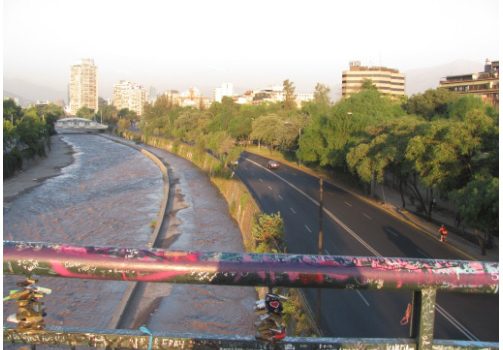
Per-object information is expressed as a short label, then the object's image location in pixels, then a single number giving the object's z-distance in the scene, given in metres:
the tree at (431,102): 40.08
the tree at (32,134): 48.94
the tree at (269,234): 14.93
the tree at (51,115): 82.50
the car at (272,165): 40.38
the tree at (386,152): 22.30
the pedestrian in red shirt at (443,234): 17.69
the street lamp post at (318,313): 10.06
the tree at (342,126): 31.09
